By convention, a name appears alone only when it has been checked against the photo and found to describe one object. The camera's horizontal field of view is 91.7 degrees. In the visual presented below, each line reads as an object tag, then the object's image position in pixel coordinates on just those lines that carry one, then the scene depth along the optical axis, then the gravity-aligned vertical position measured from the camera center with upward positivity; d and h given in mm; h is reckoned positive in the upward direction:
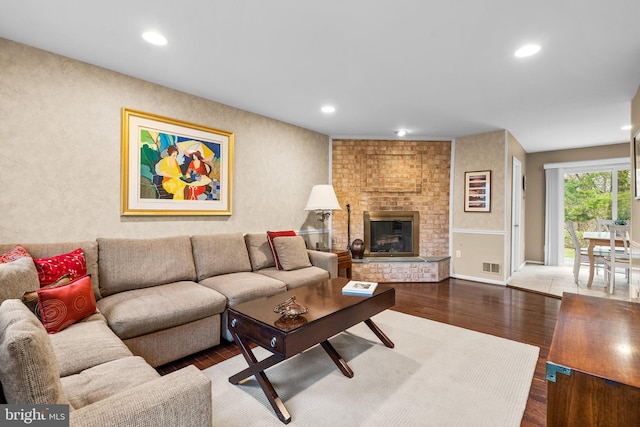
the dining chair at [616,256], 3852 -537
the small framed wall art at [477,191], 4853 +352
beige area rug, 1734 -1130
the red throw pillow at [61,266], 2059 -399
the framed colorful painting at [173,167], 2893 +446
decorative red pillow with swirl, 1717 -556
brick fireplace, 5141 +464
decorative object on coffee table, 1892 -607
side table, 4207 -672
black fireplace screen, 5258 -403
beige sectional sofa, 894 -641
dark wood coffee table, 1748 -700
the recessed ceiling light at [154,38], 2207 +1250
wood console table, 958 -528
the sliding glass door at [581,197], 5680 +336
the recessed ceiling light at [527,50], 2312 +1250
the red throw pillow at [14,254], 1943 -299
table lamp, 4219 +173
